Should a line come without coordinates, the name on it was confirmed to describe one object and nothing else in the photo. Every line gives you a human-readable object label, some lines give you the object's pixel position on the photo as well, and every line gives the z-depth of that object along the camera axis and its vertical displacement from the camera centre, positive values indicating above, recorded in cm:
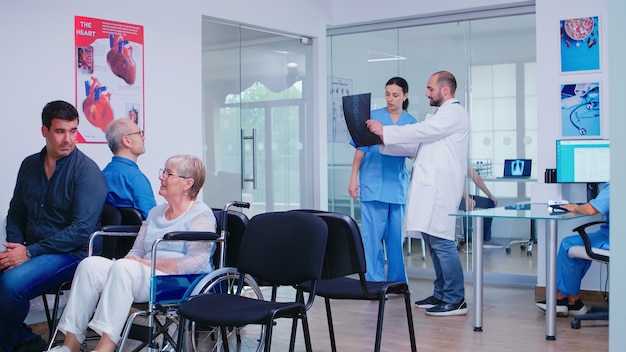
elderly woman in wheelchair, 344 -45
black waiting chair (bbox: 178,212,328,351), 306 -45
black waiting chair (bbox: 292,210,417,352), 346 -45
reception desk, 438 -50
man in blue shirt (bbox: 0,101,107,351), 381 -27
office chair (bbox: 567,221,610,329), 460 -54
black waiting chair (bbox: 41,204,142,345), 409 -30
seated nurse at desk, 491 -71
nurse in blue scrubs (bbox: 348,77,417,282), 566 -23
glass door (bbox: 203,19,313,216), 604 +34
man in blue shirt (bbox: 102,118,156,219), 434 -5
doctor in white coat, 510 -14
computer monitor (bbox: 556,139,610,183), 523 -1
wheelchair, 338 -54
